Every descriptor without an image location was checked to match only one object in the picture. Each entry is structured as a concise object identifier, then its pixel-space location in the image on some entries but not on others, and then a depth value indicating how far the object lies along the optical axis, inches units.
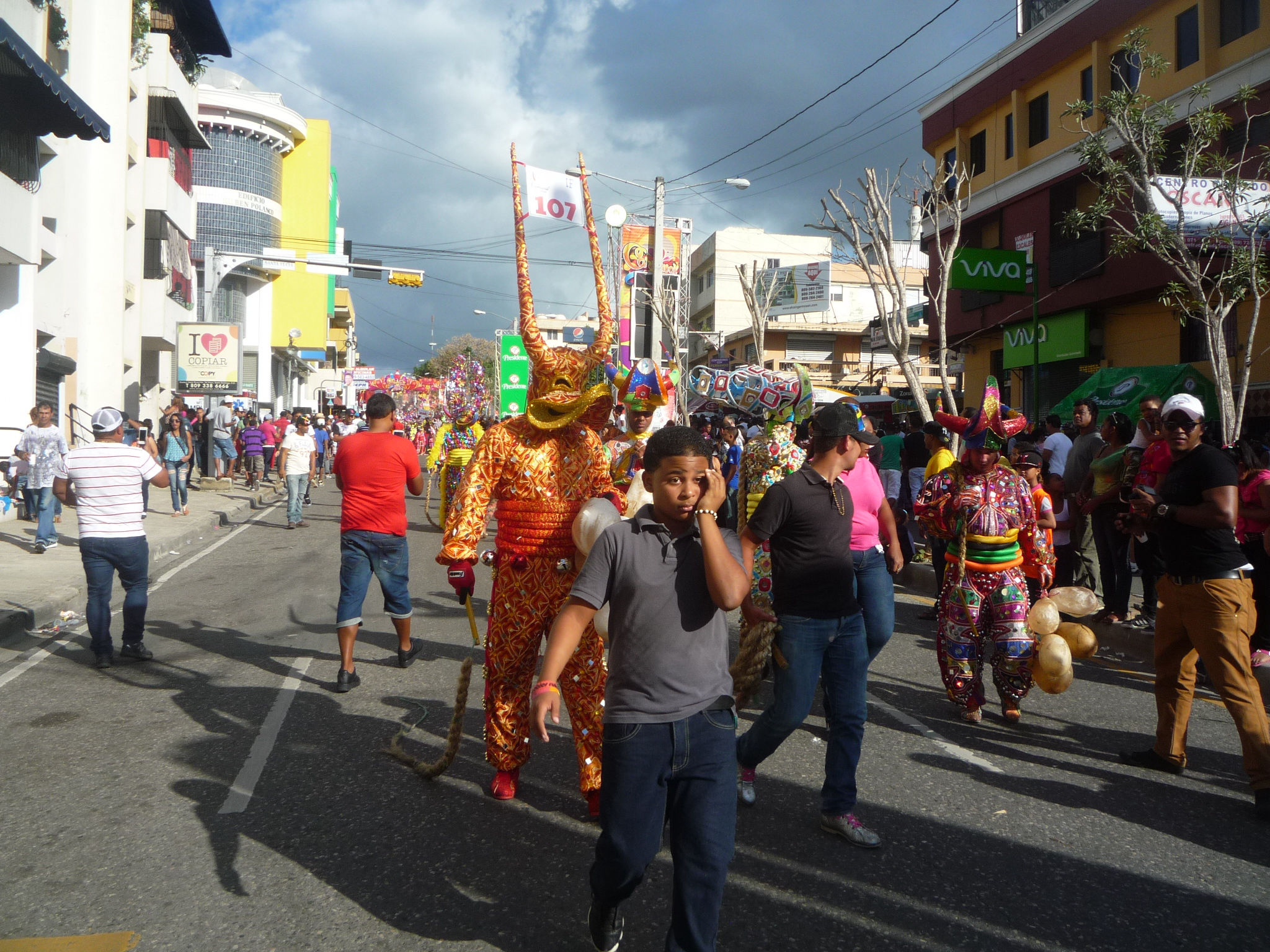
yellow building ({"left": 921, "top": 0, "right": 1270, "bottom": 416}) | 671.8
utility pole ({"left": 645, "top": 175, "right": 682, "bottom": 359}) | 986.1
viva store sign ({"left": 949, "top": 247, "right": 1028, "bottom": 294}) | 775.1
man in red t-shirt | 258.8
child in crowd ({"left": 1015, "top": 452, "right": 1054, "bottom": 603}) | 238.8
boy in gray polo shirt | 109.2
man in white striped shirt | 273.7
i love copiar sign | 1021.8
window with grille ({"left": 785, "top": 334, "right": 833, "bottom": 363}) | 1863.9
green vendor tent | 603.2
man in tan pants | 183.3
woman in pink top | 189.0
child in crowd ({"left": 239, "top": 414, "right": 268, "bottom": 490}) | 937.5
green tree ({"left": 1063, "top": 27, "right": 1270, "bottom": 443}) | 418.0
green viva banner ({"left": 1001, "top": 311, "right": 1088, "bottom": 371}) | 820.6
